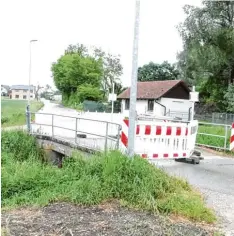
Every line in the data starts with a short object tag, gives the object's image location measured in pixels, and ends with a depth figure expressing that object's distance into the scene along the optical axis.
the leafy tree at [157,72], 70.06
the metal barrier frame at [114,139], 8.08
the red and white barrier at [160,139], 8.66
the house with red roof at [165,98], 45.12
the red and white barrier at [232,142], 11.72
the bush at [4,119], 37.59
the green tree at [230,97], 36.19
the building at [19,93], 81.28
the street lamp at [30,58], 31.80
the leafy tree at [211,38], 35.09
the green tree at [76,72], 58.53
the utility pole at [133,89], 6.77
